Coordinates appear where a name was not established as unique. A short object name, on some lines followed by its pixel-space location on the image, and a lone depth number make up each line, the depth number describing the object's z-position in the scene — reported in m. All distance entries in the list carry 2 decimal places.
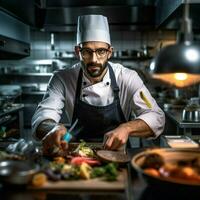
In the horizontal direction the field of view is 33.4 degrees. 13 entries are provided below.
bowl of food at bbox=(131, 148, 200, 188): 1.14
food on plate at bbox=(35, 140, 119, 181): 1.30
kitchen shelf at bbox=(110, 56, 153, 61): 6.16
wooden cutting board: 1.22
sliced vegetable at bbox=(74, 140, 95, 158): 1.68
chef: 2.16
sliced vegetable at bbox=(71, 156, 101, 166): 1.49
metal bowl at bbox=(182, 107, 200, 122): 3.46
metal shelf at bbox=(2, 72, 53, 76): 6.39
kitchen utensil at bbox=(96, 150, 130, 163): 1.51
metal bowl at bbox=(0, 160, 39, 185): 1.17
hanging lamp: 1.18
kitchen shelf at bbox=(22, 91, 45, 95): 6.34
